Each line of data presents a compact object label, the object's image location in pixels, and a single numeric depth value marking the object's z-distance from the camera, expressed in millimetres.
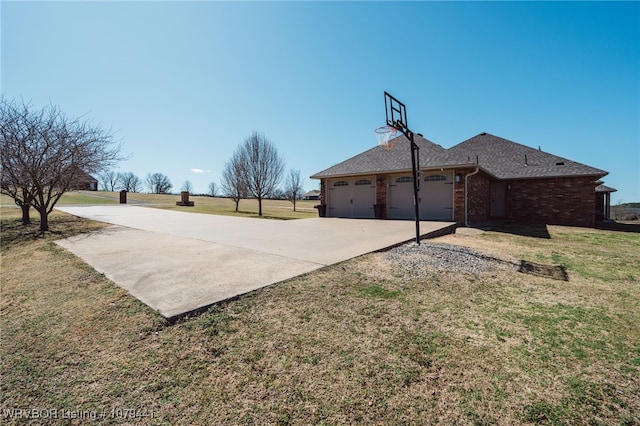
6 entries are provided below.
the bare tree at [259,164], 23359
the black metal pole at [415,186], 7047
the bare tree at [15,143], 9766
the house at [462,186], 11977
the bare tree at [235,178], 24281
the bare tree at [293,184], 40406
